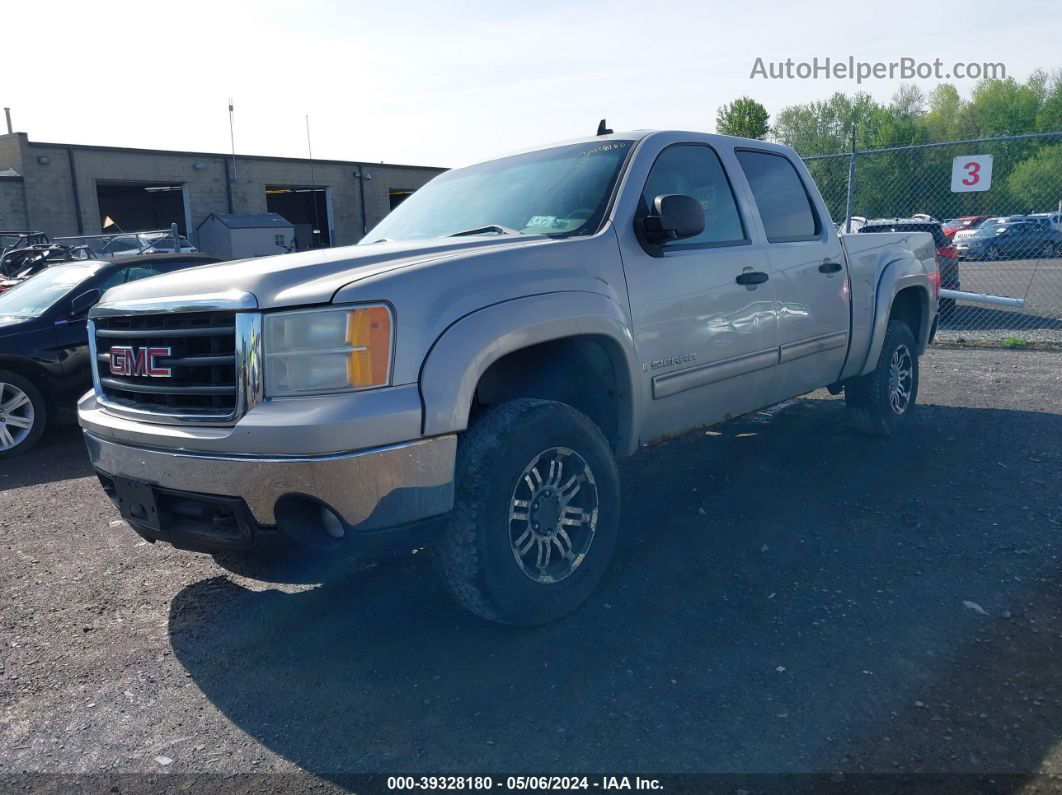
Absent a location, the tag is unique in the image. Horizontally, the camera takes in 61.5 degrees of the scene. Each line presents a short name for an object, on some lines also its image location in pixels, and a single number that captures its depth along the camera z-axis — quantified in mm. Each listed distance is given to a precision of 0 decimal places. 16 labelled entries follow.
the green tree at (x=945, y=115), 59872
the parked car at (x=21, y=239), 19312
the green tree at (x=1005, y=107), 53812
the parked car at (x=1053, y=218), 24897
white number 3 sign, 11562
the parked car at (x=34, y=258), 14953
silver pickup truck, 2986
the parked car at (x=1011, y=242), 25594
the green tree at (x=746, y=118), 56500
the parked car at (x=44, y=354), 6957
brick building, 31344
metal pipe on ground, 10516
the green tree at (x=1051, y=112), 50053
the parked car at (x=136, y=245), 18781
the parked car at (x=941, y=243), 13391
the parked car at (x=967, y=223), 31291
